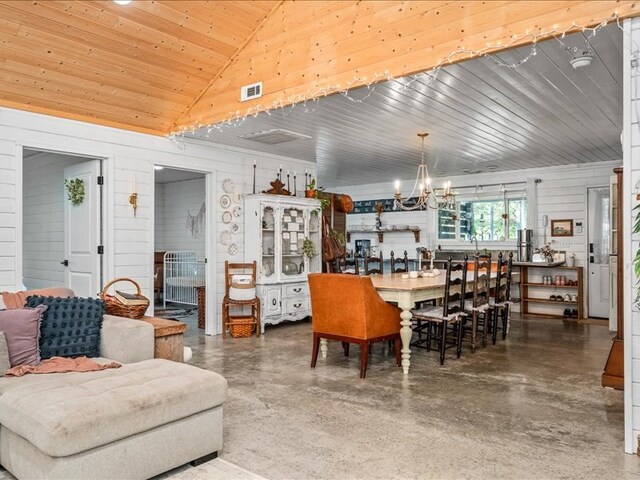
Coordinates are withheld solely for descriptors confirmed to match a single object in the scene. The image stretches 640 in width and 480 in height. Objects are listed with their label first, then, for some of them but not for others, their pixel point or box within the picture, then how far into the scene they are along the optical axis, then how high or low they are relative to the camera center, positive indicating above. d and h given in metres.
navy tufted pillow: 3.00 -0.53
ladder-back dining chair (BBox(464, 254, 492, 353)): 5.02 -0.65
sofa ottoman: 2.07 -0.81
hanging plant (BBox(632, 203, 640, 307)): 2.57 -0.11
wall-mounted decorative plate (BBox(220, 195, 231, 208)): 6.48 +0.53
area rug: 2.46 -1.18
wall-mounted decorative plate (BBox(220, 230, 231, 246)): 6.47 +0.04
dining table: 4.26 -0.48
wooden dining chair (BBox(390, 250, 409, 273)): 6.12 -0.27
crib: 9.16 -0.66
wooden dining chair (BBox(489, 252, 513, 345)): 5.71 -0.73
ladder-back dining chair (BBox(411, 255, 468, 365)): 4.60 -0.70
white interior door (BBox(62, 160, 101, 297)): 5.39 +0.07
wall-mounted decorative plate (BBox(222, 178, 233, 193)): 6.50 +0.74
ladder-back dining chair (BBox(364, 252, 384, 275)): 5.47 -0.32
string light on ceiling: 3.06 +1.26
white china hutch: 6.58 -0.13
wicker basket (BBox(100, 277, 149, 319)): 3.47 -0.47
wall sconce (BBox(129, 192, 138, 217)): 5.53 +0.46
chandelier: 5.68 +0.69
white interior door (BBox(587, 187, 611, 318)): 7.51 -0.19
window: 8.48 +0.37
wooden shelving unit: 7.56 -0.75
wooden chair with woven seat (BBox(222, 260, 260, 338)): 6.16 -0.76
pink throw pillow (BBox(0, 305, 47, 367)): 2.77 -0.52
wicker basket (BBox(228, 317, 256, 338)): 6.14 -1.06
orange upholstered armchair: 4.17 -0.63
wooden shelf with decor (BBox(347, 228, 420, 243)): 9.51 +0.18
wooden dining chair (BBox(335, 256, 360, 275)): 5.26 -0.29
